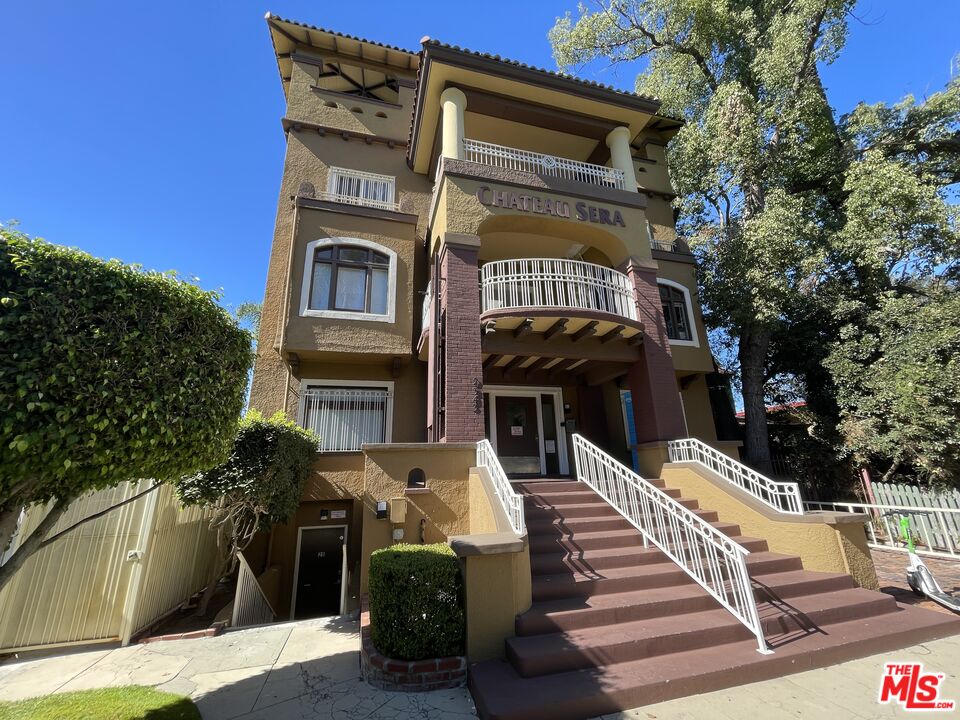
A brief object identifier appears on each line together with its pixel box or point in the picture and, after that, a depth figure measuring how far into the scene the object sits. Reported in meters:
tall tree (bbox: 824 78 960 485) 9.24
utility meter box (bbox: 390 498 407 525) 6.74
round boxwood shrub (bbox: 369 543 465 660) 4.18
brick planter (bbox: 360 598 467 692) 4.02
